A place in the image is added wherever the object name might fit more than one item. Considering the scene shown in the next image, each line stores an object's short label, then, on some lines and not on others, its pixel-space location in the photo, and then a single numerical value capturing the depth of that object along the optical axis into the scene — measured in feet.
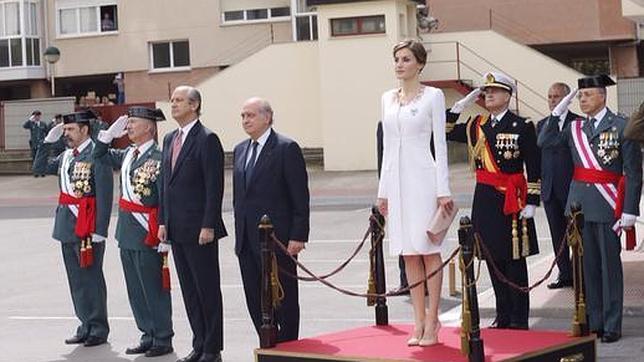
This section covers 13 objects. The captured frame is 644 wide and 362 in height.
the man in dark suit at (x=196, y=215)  34.73
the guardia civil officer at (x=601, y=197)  35.73
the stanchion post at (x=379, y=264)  33.06
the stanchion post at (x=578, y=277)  31.09
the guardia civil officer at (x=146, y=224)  37.35
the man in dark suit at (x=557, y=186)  43.19
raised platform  28.14
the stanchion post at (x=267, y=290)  30.40
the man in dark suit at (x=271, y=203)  33.24
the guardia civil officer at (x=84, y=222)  39.29
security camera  120.57
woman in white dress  28.73
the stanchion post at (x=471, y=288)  27.02
